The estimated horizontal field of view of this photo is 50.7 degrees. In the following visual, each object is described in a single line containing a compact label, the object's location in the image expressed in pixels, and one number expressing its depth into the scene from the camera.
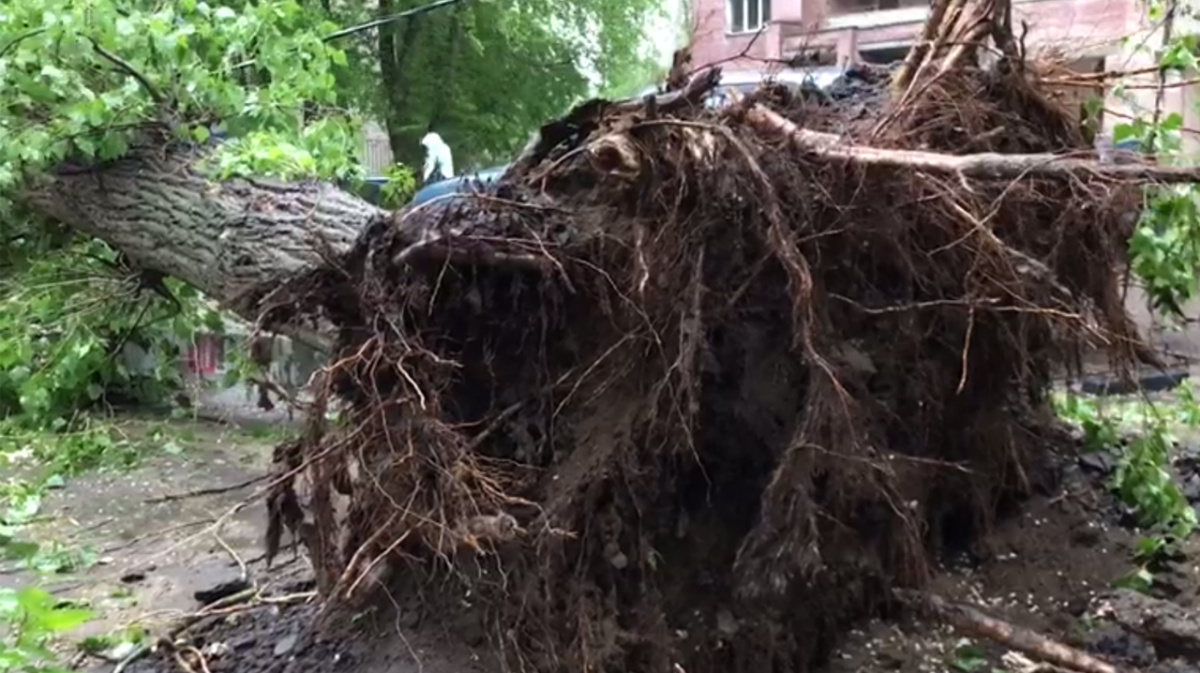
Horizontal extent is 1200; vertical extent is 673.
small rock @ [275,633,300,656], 3.57
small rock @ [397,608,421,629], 3.48
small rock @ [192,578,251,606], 4.04
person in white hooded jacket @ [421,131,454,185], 10.15
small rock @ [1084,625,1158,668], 3.52
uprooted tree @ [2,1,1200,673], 3.20
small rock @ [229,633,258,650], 3.71
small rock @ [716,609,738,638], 3.40
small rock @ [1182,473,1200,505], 4.72
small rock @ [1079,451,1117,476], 4.62
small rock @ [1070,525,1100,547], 4.24
